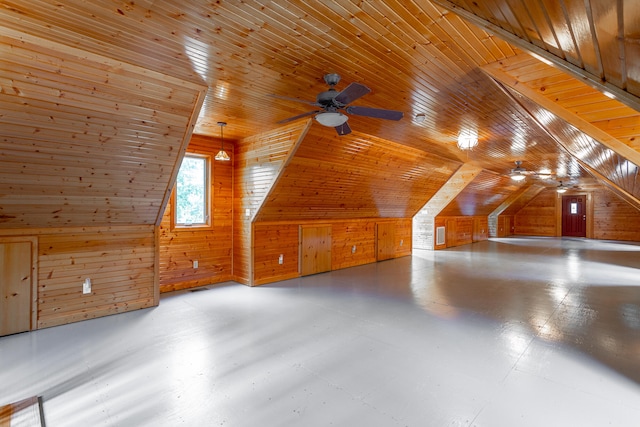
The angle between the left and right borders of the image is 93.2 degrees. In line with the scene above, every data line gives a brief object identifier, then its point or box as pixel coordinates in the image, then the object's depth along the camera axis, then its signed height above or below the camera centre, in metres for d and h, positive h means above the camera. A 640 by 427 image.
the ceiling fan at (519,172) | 7.38 +1.01
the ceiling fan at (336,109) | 2.72 +1.00
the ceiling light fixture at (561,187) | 12.58 +1.05
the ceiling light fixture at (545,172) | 8.18 +1.11
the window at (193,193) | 5.37 +0.35
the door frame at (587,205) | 13.95 +0.35
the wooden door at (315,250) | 6.41 -0.82
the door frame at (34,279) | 3.58 -0.79
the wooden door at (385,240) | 8.32 -0.80
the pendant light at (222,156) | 4.79 +0.90
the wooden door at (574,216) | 14.44 -0.19
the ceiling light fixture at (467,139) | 5.11 +1.31
